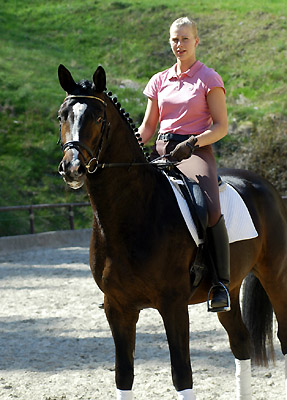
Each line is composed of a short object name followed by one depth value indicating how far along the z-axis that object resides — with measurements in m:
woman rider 7.24
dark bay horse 6.20
